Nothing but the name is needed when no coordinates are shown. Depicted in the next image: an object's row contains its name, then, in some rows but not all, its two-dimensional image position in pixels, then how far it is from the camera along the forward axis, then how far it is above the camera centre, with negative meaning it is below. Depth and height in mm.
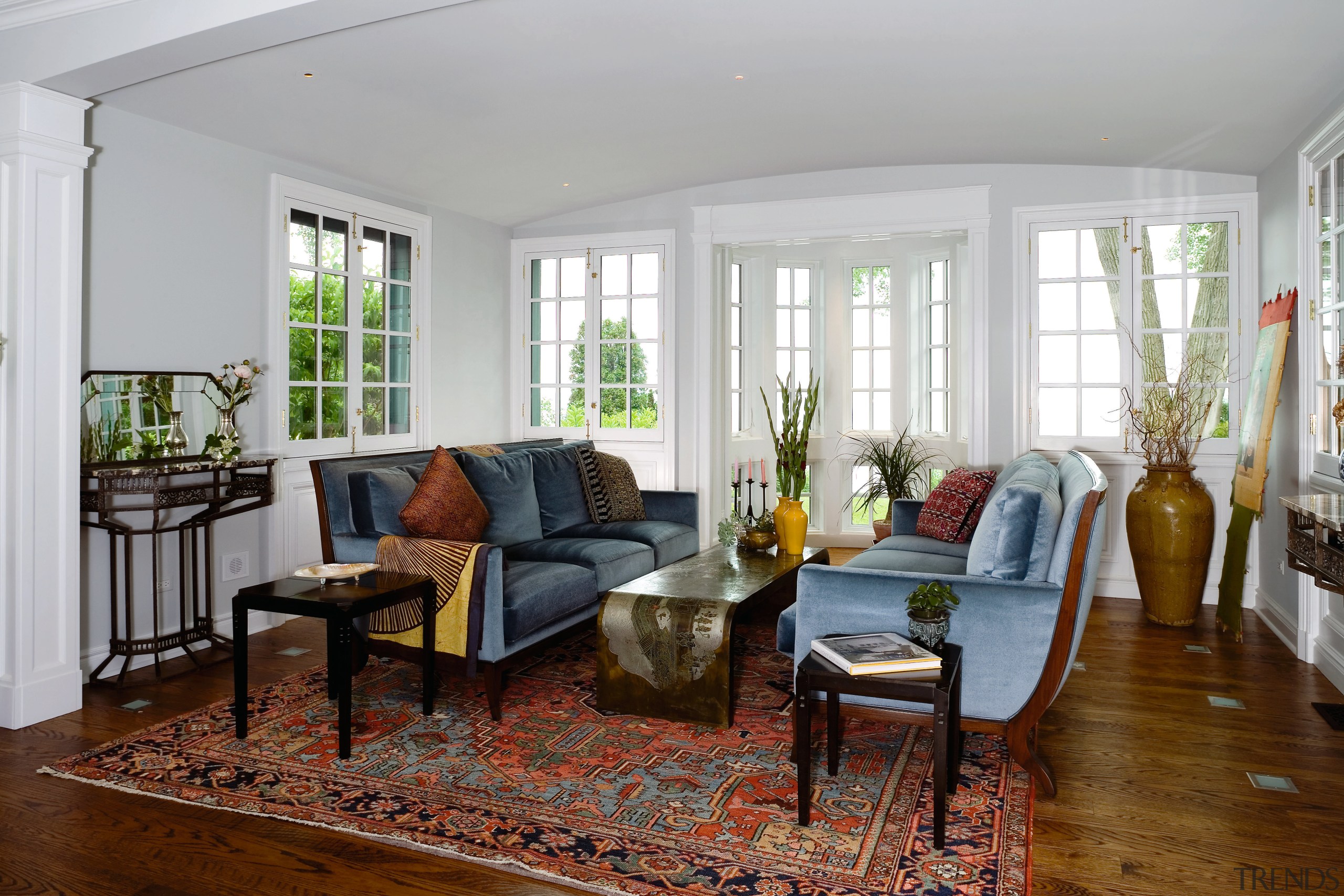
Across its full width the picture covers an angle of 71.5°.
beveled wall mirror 3887 +94
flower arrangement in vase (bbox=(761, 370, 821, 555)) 4348 -113
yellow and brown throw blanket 3379 -620
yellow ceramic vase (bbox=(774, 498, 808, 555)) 4332 -416
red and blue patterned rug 2340 -1049
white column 3338 +145
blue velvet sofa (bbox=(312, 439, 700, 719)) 3506 -474
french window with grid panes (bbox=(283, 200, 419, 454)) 4996 +602
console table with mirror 3793 -213
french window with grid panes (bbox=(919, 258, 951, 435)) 7156 +707
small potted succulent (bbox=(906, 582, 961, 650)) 2648 -498
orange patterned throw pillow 3775 -290
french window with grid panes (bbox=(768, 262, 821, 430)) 7574 +947
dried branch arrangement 5238 +205
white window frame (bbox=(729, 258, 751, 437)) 7273 +852
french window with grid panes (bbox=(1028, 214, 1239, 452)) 5309 +697
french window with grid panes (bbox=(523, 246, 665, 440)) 6457 +671
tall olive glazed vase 4840 -550
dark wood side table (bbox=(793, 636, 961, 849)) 2369 -678
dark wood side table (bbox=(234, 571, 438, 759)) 2918 -544
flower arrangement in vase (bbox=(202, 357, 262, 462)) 4289 +161
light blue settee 2695 -489
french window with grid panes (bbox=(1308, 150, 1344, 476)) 3869 +566
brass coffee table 3289 -768
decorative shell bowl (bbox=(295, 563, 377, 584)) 3188 -468
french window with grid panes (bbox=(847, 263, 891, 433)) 7473 +732
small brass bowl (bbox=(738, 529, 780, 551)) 4336 -476
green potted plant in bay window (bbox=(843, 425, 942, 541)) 6875 -215
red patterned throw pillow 4508 -335
